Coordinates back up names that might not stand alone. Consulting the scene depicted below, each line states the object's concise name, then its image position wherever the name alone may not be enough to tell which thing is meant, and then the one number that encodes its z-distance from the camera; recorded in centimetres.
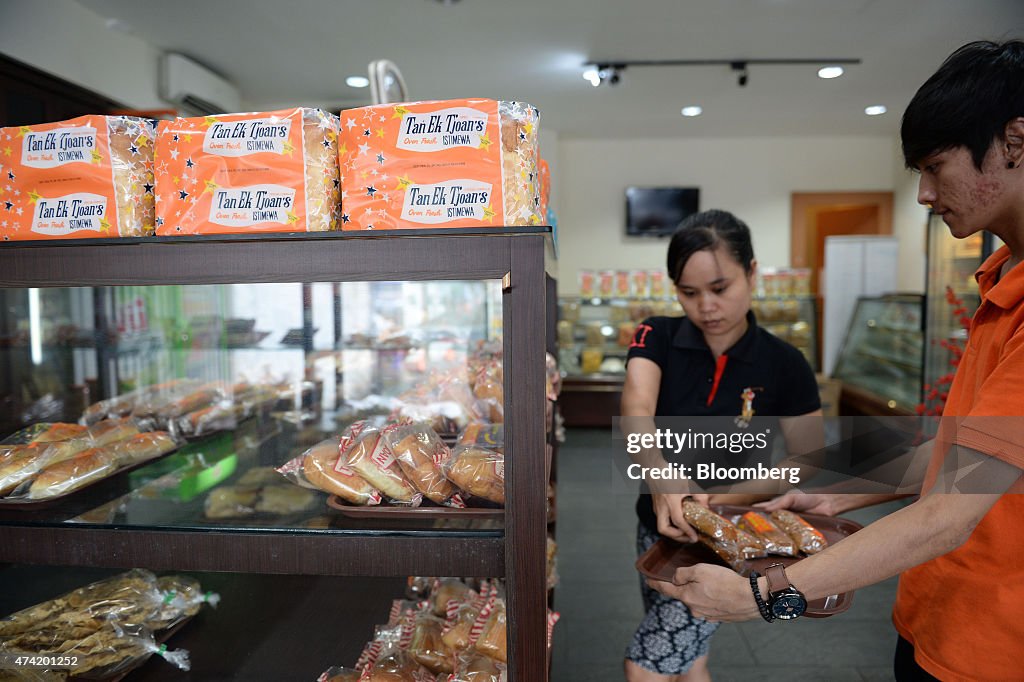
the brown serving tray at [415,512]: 96
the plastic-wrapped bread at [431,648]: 125
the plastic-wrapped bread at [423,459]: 102
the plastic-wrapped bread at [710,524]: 129
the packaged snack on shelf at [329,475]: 103
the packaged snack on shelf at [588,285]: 666
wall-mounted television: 752
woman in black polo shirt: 155
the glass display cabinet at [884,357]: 553
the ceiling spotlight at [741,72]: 499
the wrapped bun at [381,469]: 102
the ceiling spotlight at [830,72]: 522
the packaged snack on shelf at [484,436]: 121
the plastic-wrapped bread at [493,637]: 120
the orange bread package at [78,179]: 99
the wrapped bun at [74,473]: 108
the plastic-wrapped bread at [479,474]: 101
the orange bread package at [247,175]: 95
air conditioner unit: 479
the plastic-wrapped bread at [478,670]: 112
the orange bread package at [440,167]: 93
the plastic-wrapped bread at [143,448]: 132
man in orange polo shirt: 92
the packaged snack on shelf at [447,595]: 147
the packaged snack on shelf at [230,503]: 103
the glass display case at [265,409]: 90
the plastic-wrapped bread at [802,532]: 128
